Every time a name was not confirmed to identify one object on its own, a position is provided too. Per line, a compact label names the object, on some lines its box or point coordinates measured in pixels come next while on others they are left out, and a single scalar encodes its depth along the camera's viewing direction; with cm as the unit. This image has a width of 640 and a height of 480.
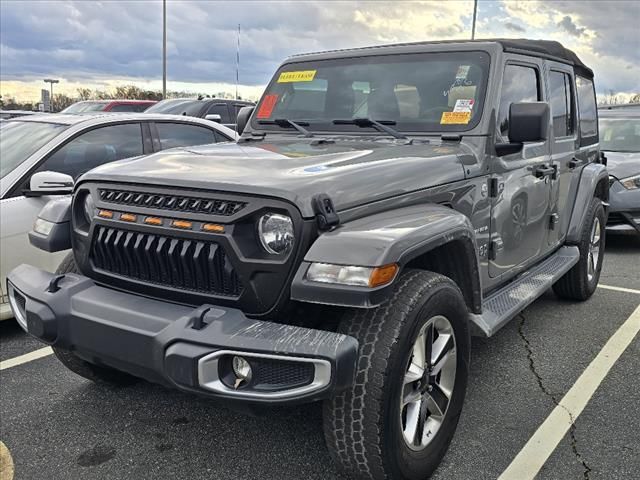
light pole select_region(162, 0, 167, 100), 2311
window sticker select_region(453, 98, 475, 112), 345
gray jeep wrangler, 216
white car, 419
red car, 1338
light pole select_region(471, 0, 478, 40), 1862
